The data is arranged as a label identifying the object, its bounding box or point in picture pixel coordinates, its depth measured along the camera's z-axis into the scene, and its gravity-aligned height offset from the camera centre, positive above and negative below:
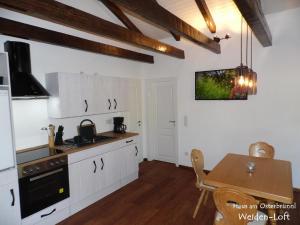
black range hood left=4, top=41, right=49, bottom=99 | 2.60 +0.35
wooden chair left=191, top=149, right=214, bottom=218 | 2.81 -1.02
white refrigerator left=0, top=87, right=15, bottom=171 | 2.24 -0.37
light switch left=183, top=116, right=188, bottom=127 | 4.65 -0.58
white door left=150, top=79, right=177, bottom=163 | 4.90 -0.59
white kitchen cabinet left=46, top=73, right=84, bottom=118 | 3.18 +0.06
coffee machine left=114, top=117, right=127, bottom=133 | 4.33 -0.59
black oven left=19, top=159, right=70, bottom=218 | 2.47 -1.13
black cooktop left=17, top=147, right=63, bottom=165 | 2.62 -0.76
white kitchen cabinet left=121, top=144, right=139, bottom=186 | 3.87 -1.28
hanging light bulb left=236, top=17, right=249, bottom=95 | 2.31 +0.20
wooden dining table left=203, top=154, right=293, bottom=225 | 1.99 -0.93
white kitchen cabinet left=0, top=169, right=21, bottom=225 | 2.24 -1.10
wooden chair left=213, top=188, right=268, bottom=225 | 1.69 -0.95
